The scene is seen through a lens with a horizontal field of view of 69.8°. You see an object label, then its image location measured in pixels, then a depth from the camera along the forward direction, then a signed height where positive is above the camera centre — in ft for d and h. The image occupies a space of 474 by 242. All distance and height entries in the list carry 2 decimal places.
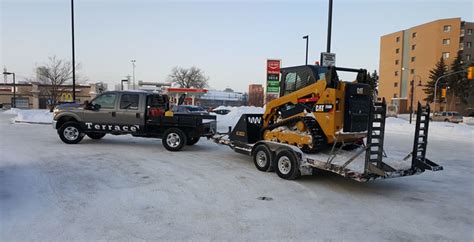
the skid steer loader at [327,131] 22.21 -1.98
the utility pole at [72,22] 79.97 +17.67
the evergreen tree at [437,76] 211.82 +19.17
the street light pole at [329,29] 40.42 +8.96
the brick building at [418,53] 223.30 +38.46
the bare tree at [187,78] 285.02 +19.19
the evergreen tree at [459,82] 208.54 +16.20
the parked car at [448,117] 157.87 -4.29
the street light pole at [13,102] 195.83 -4.13
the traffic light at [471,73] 84.74 +8.92
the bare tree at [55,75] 136.48 +8.78
